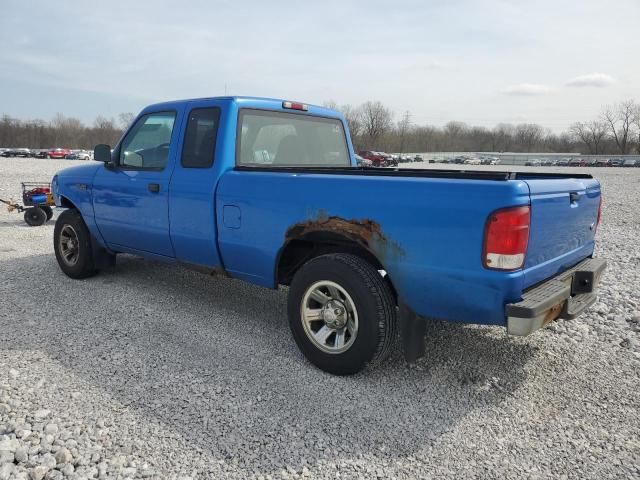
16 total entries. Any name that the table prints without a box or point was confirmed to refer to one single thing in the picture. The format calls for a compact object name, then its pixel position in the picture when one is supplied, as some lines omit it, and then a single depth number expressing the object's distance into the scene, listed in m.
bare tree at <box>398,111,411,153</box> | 112.28
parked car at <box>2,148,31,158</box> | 62.43
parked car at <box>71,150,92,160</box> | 60.09
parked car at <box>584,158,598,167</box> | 70.81
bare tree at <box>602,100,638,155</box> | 106.75
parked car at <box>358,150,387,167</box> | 46.36
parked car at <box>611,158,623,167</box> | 69.75
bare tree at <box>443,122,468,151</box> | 127.71
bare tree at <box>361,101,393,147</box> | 107.69
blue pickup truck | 2.86
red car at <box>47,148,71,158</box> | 61.47
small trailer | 9.95
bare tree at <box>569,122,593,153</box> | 112.01
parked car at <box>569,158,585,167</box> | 69.76
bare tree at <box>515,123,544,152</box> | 129.00
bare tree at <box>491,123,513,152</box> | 128.25
